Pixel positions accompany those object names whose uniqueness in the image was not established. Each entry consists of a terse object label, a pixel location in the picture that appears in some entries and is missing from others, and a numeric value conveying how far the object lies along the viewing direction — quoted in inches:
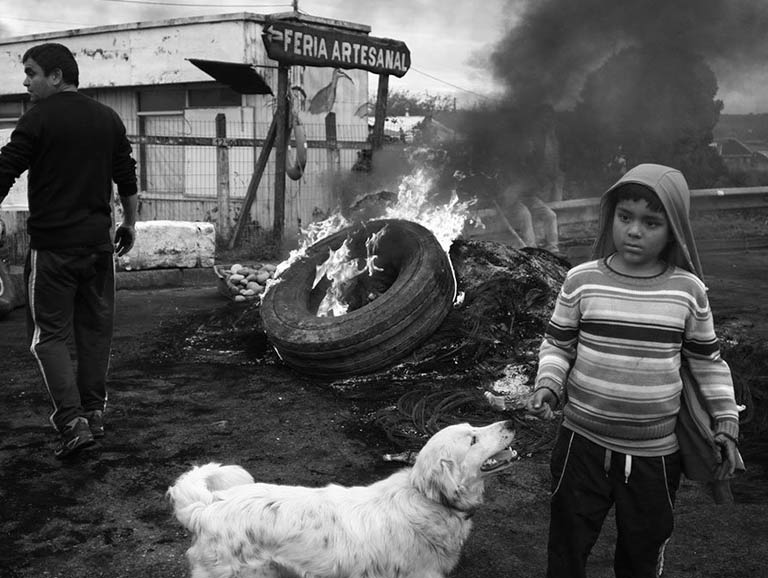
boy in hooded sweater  99.7
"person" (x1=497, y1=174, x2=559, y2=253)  465.1
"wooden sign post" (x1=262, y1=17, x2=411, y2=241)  472.7
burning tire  241.0
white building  591.2
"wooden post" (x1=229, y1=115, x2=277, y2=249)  508.9
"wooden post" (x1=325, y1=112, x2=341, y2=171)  585.9
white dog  102.9
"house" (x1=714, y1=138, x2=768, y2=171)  813.9
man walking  175.3
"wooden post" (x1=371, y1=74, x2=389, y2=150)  548.4
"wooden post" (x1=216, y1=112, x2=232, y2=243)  545.3
